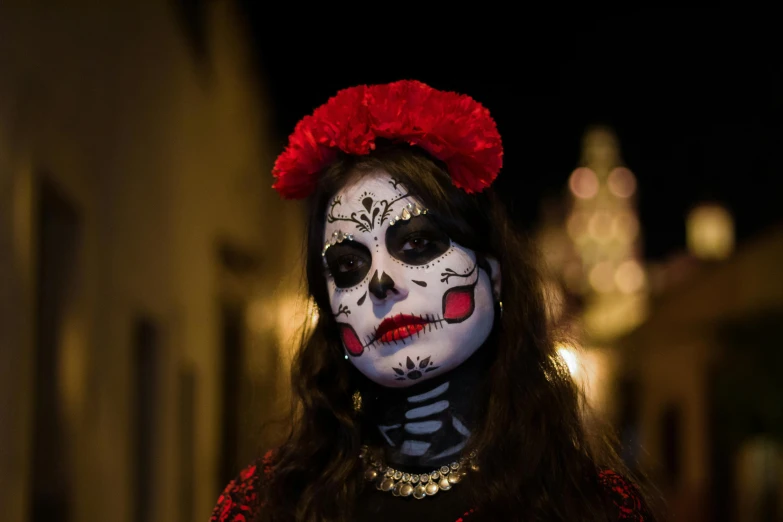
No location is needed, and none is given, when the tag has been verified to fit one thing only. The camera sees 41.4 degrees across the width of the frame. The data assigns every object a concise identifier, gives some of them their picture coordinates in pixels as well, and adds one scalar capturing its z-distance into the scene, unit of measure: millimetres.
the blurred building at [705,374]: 2739
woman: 2121
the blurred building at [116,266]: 3133
